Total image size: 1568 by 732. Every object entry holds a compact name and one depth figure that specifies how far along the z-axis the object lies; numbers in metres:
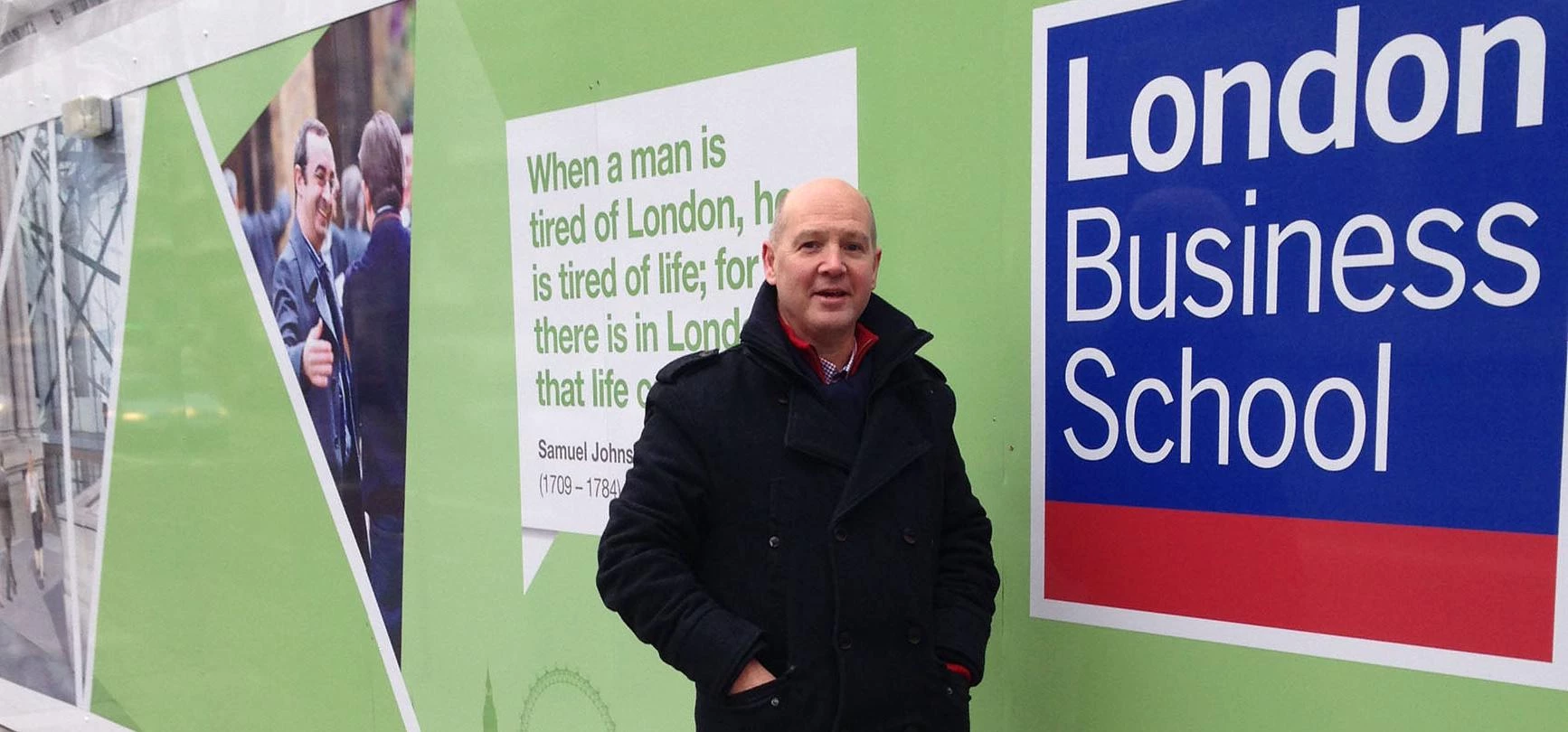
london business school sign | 1.48
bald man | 1.48
